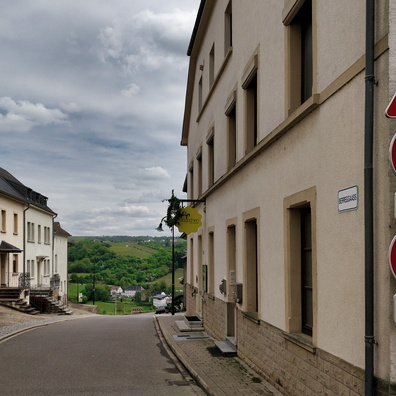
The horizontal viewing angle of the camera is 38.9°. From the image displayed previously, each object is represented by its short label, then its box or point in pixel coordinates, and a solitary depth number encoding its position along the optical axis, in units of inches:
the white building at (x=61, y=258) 2111.2
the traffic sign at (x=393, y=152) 183.0
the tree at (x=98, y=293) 4392.2
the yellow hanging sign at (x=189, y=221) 682.8
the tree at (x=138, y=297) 5248.0
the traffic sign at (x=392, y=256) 186.2
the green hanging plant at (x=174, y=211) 679.1
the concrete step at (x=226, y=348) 487.4
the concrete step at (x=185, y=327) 706.8
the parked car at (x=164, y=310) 1476.6
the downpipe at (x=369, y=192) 206.7
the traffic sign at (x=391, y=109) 186.1
